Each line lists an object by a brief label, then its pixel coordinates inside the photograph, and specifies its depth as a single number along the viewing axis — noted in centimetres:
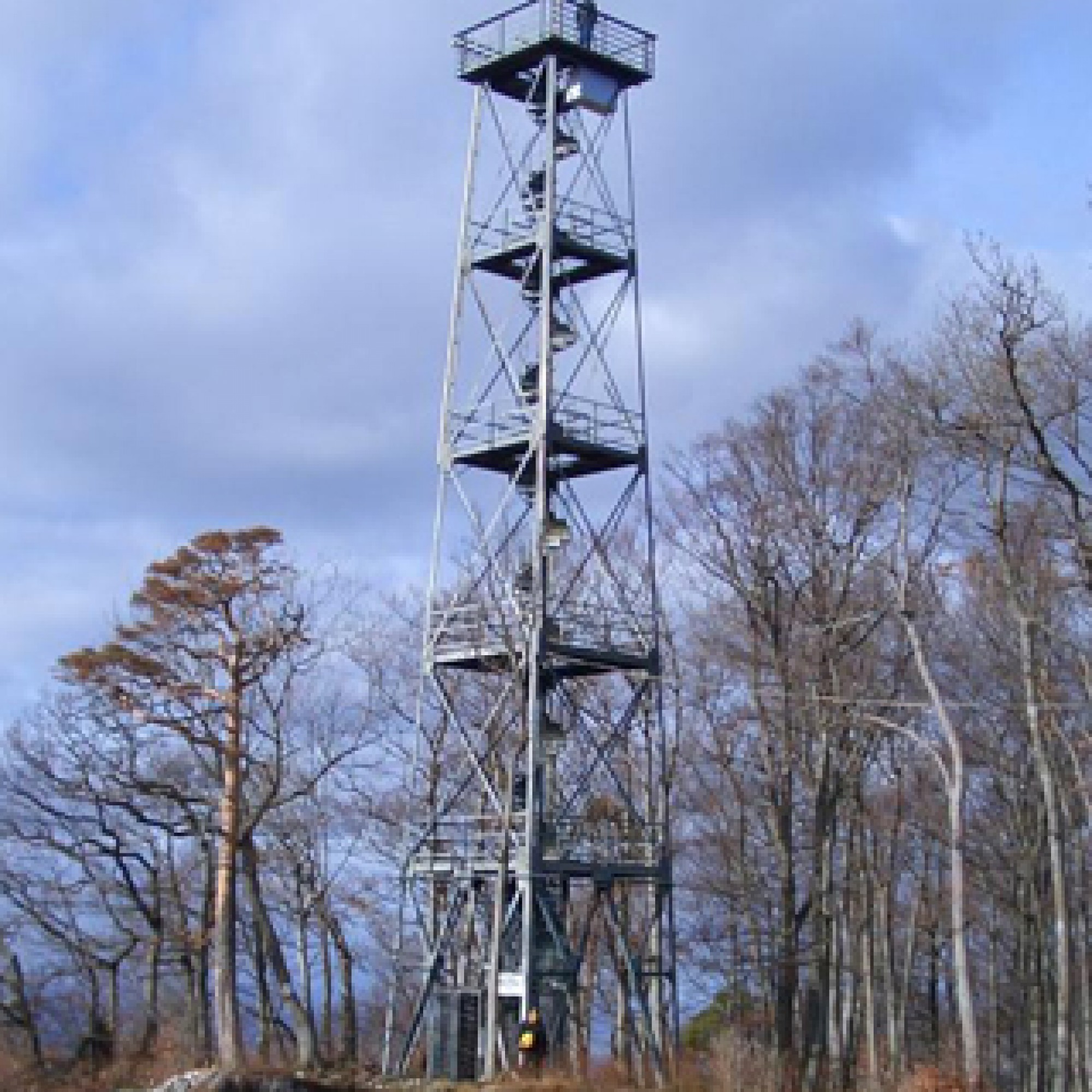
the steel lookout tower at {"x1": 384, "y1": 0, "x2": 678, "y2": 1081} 2888
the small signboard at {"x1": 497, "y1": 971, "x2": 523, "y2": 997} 2806
